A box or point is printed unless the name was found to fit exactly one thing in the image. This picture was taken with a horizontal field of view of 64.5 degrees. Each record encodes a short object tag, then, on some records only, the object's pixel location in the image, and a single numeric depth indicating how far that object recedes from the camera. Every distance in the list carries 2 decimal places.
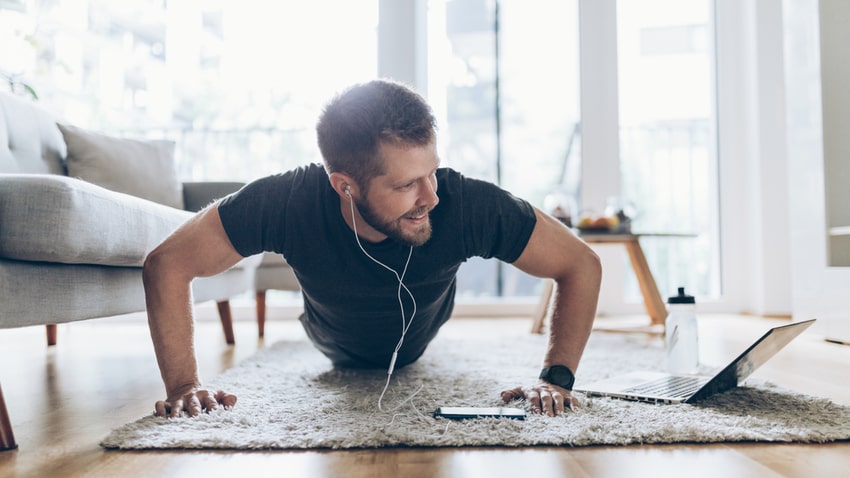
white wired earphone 1.19
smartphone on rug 1.05
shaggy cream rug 0.94
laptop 1.15
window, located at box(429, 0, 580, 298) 3.56
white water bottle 1.56
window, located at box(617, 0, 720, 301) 3.56
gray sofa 1.06
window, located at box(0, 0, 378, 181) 3.48
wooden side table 2.40
